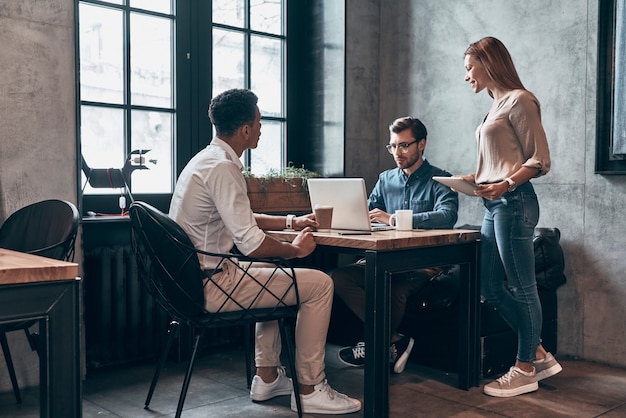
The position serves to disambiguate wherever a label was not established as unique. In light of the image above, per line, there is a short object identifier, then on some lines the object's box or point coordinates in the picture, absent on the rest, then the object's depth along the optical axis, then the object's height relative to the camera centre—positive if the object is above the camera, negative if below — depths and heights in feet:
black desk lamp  11.73 +0.03
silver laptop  9.81 -0.33
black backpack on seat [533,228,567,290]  12.12 -1.41
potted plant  13.32 -0.27
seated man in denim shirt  11.23 -0.55
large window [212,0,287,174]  13.98 +2.43
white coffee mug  10.22 -0.62
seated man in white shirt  8.61 -0.75
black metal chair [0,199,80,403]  9.39 -0.76
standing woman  10.16 -0.27
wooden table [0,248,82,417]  5.29 -1.09
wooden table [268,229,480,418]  8.87 -1.12
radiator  11.56 -2.31
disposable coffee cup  9.98 -0.56
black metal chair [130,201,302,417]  8.34 -1.28
